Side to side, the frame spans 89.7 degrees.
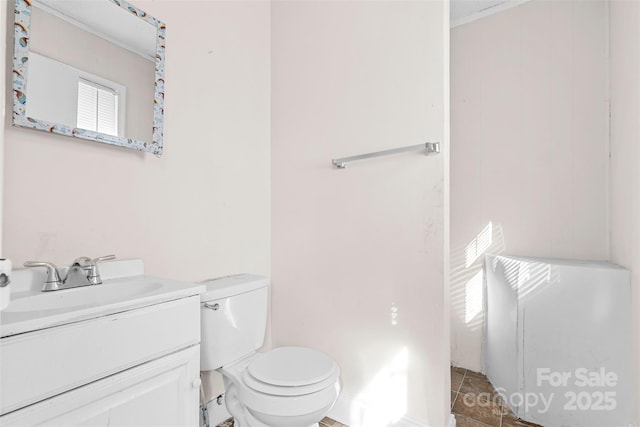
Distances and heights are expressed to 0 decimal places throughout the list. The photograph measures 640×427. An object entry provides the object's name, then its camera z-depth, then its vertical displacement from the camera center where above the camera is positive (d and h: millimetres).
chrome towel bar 1305 +286
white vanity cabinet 690 -378
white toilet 1118 -589
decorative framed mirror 989 +503
